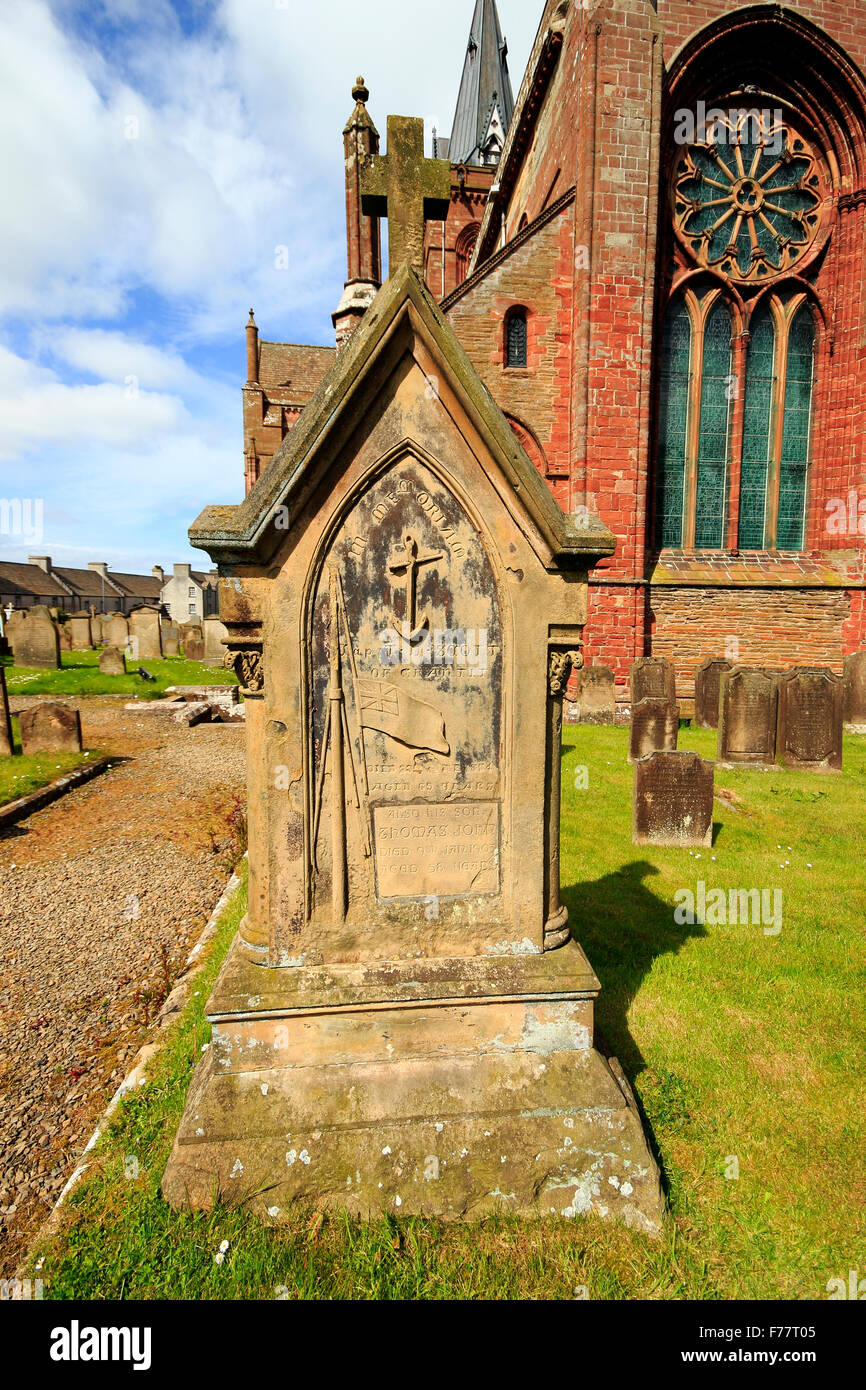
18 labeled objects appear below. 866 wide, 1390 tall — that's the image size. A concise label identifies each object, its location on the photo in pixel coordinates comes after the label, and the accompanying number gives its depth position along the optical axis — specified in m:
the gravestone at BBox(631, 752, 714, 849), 6.38
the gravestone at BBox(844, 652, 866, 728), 12.48
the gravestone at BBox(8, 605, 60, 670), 18.98
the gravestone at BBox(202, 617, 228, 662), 21.73
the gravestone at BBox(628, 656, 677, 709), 11.91
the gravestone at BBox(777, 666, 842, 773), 9.16
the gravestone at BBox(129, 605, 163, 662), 23.25
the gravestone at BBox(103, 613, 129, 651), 24.12
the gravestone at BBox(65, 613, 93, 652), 25.16
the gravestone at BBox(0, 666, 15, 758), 9.48
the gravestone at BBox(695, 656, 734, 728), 12.02
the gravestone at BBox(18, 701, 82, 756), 9.91
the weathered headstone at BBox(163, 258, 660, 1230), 2.50
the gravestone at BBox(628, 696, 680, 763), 9.47
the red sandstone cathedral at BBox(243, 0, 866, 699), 12.46
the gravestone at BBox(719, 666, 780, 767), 9.28
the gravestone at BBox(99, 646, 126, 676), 18.39
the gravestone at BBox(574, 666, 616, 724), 12.75
